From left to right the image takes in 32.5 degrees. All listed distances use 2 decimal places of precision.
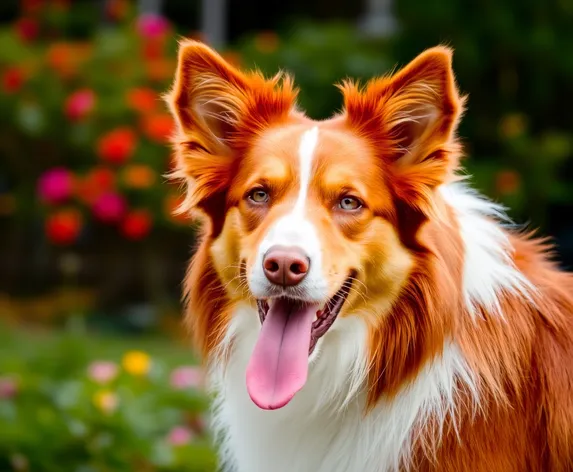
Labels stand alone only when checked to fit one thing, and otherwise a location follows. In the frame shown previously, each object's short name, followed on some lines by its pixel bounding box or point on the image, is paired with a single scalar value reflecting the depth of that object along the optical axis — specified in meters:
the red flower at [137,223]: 8.27
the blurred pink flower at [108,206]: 8.16
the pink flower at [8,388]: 5.02
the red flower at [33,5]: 9.79
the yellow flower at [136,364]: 5.01
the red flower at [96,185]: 8.21
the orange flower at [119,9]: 9.46
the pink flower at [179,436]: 4.88
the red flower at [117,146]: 8.09
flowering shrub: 8.26
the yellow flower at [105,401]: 4.56
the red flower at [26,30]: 9.41
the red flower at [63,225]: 8.25
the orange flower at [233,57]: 9.09
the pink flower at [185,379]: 5.51
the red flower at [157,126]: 8.21
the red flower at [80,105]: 8.30
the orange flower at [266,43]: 9.45
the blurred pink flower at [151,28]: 8.87
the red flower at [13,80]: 8.62
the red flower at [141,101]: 8.33
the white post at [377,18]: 11.12
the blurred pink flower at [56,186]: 8.23
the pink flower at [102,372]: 5.00
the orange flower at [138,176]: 8.14
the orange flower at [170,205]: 8.20
